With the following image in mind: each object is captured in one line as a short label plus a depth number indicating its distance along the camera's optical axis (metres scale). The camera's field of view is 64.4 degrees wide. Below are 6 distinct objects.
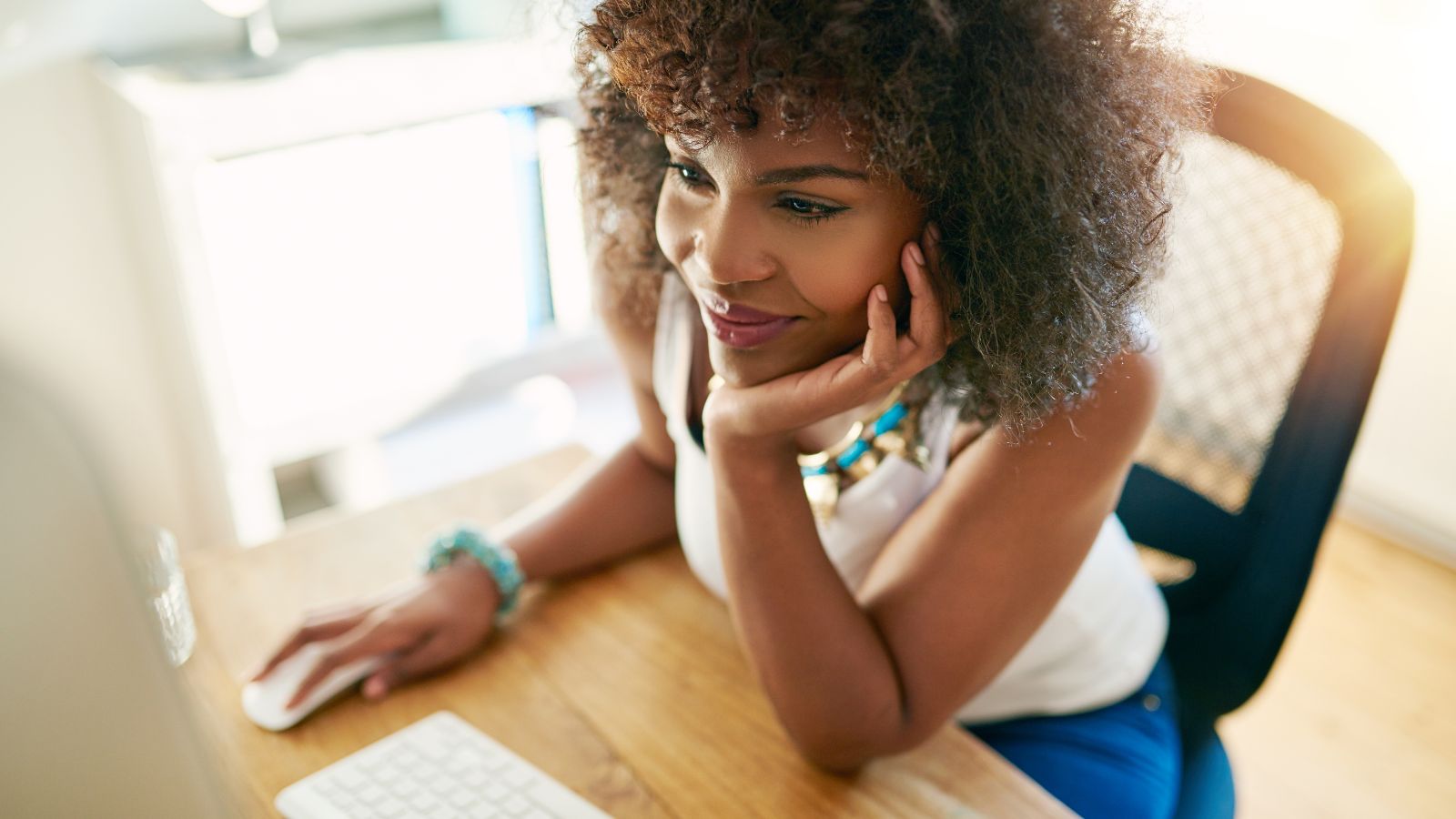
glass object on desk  0.92
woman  0.73
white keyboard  0.83
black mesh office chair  0.93
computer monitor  0.37
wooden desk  0.86
